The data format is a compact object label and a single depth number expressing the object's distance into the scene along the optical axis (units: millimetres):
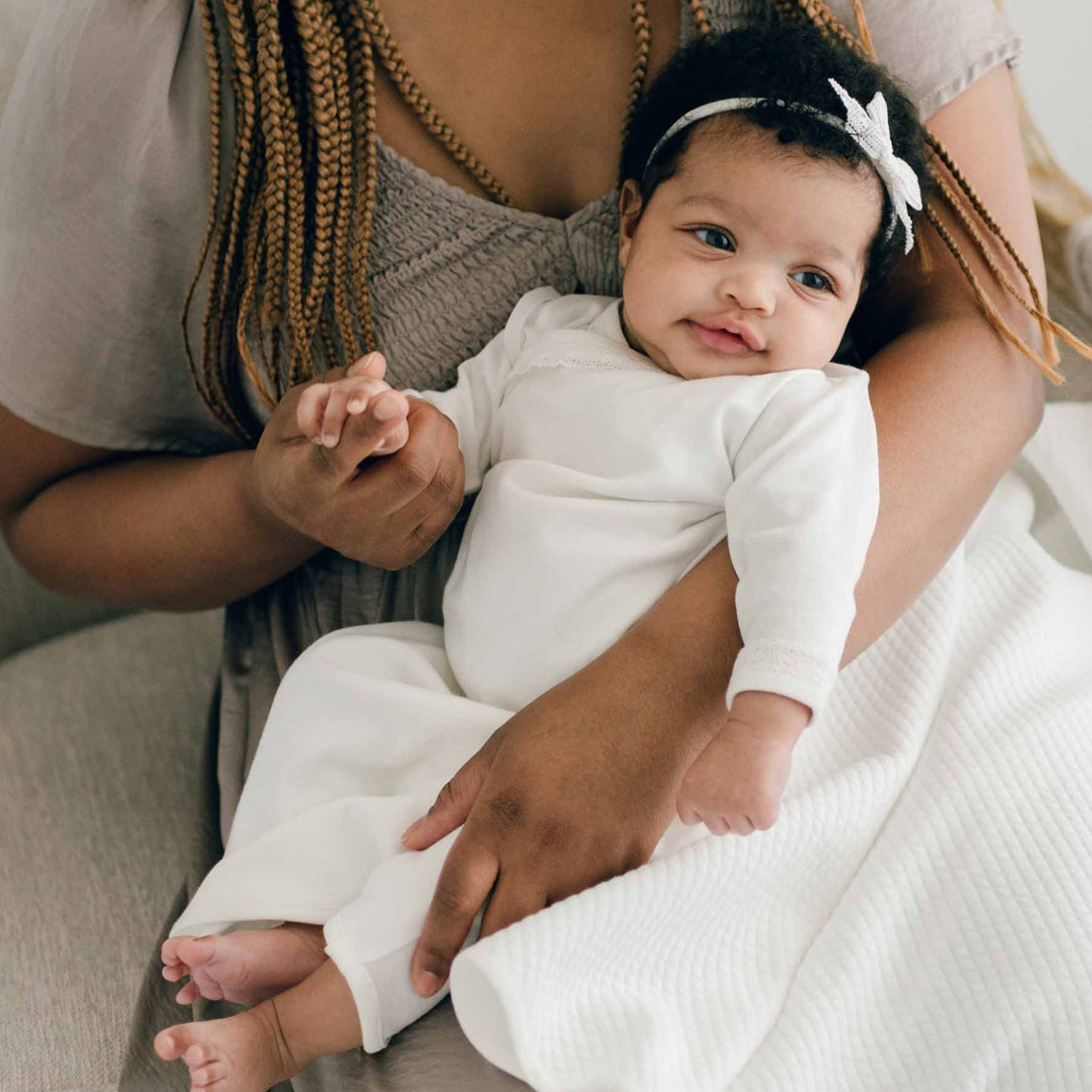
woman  752
